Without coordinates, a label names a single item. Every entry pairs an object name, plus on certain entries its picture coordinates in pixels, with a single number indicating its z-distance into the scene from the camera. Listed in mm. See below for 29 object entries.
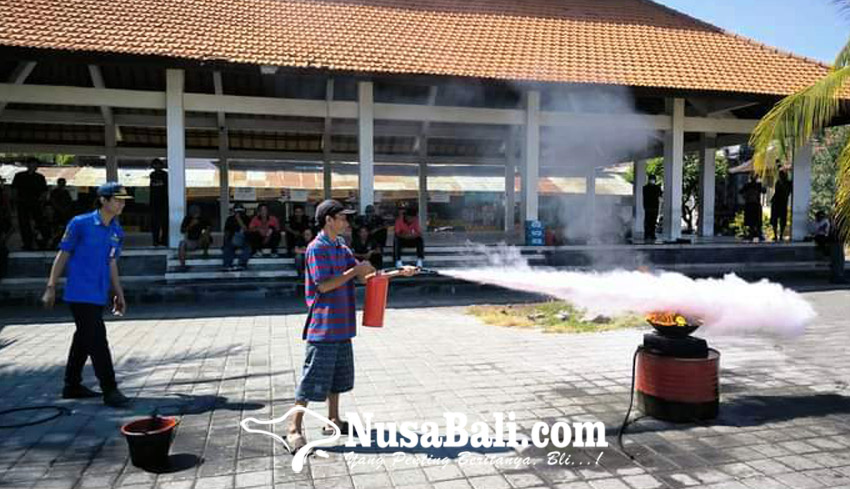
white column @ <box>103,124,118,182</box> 15633
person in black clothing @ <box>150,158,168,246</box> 12828
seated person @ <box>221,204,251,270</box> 11688
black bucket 3734
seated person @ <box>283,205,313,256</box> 12967
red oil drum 4562
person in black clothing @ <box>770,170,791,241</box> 15752
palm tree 7094
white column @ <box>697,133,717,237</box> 18719
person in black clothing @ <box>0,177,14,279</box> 11805
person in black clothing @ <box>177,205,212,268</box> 11859
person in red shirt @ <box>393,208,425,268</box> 12117
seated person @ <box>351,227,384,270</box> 11359
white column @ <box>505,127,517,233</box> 18847
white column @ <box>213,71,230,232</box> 16312
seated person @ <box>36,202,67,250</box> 12453
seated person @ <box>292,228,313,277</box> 11820
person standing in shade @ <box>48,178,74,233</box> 12680
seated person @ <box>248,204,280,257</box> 12531
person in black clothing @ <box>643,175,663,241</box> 16203
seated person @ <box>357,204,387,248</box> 12047
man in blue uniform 5098
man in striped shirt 4117
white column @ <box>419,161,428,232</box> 18328
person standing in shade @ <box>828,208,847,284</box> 13251
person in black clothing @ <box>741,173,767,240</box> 16031
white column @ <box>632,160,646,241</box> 21156
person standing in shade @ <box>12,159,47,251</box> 12039
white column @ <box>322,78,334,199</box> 17219
